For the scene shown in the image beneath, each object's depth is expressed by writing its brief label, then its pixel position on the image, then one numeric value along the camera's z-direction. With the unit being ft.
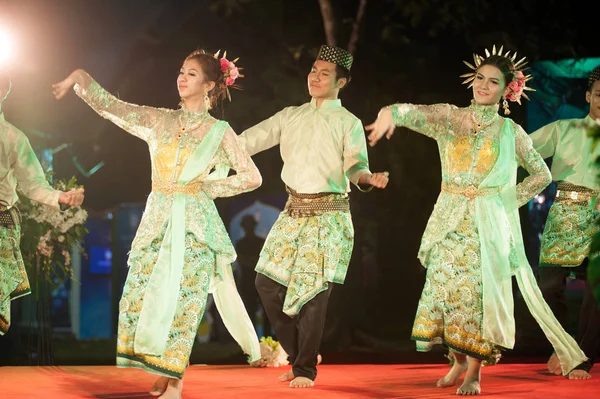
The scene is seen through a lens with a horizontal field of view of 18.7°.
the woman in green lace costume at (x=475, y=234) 29.40
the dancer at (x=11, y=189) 31.29
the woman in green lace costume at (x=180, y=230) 25.94
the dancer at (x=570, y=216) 34.41
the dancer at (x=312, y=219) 30.90
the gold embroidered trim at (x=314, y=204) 31.29
